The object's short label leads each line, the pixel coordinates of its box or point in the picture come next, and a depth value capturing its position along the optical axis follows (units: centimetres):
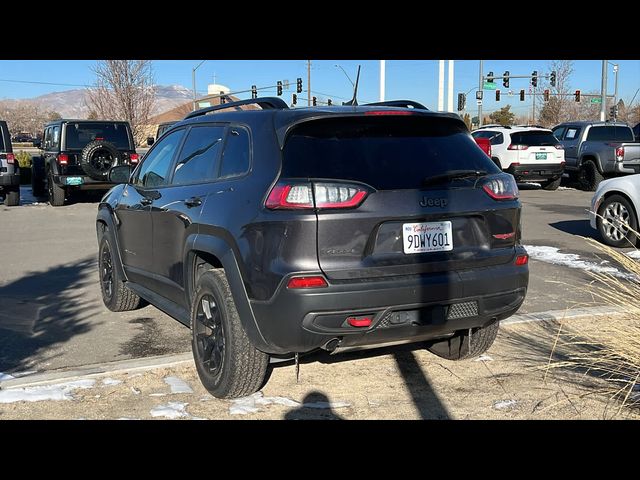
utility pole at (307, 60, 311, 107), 5041
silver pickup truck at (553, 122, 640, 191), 1877
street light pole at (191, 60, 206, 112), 4806
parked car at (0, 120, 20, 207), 1519
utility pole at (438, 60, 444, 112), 2933
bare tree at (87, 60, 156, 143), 3042
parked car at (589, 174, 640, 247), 974
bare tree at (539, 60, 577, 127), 4684
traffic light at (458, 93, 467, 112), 4248
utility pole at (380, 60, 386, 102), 3105
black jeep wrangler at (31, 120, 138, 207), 1577
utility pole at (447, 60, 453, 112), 2953
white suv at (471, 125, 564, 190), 1902
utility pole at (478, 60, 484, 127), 4497
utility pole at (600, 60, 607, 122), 3224
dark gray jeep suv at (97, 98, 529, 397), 367
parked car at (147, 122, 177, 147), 1938
